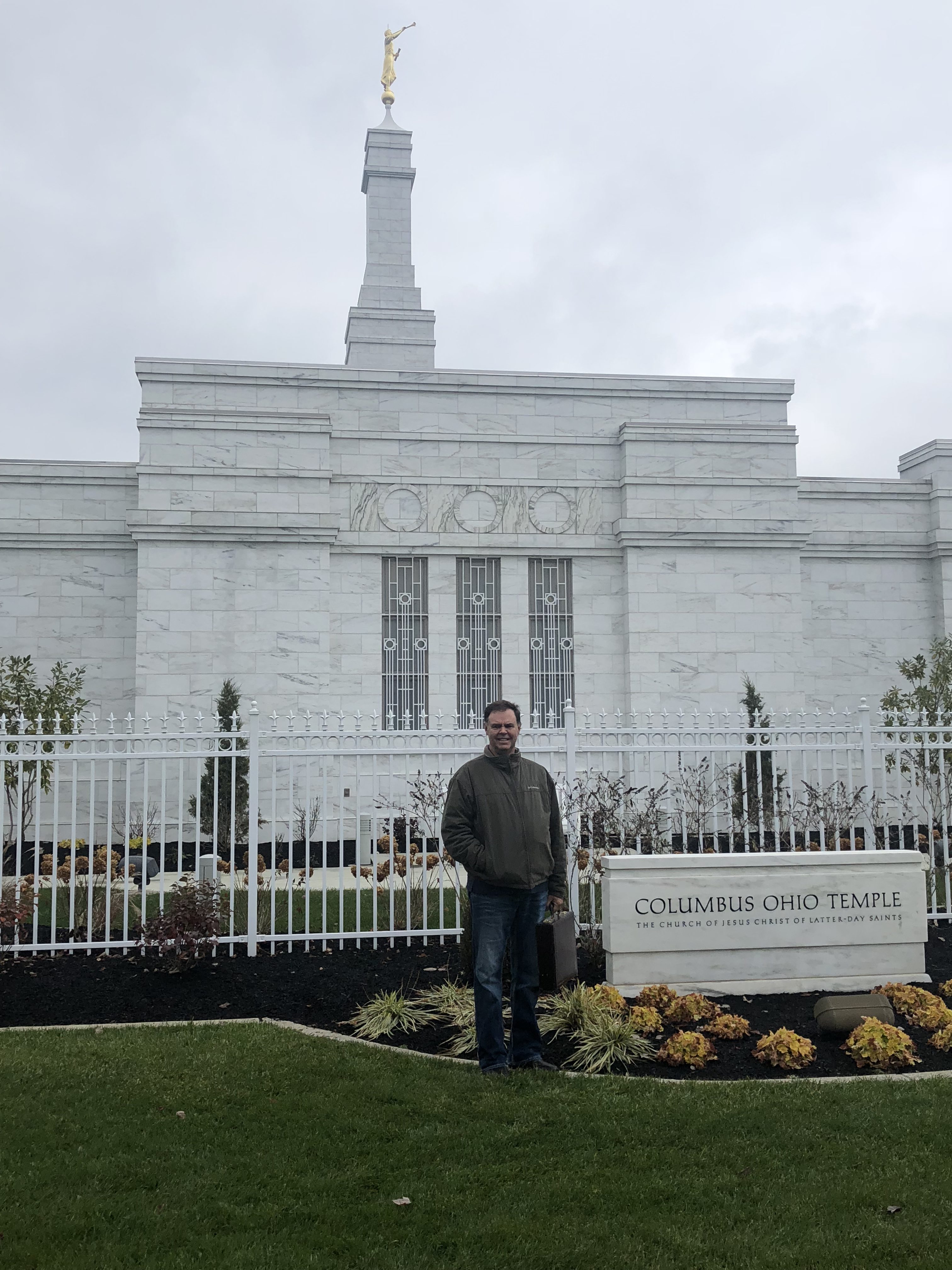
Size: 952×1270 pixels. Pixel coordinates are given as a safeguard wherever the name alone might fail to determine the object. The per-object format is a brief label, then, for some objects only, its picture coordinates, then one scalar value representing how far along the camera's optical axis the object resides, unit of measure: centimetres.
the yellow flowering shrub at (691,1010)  711
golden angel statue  2412
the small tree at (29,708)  1427
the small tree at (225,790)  1509
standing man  612
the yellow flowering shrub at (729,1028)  679
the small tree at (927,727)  1102
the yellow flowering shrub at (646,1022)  690
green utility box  677
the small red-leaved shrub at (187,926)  838
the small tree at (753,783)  1103
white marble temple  1712
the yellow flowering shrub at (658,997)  731
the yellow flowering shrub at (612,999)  718
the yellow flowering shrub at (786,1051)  633
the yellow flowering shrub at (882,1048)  634
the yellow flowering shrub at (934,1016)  692
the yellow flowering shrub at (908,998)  729
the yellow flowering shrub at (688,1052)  637
